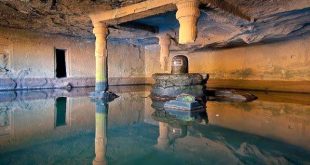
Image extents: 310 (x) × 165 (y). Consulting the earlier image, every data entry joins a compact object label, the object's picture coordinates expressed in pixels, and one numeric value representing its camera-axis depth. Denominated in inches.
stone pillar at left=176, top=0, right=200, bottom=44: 184.1
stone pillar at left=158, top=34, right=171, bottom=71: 346.3
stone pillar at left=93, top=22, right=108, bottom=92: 279.1
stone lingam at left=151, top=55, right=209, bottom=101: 258.8
